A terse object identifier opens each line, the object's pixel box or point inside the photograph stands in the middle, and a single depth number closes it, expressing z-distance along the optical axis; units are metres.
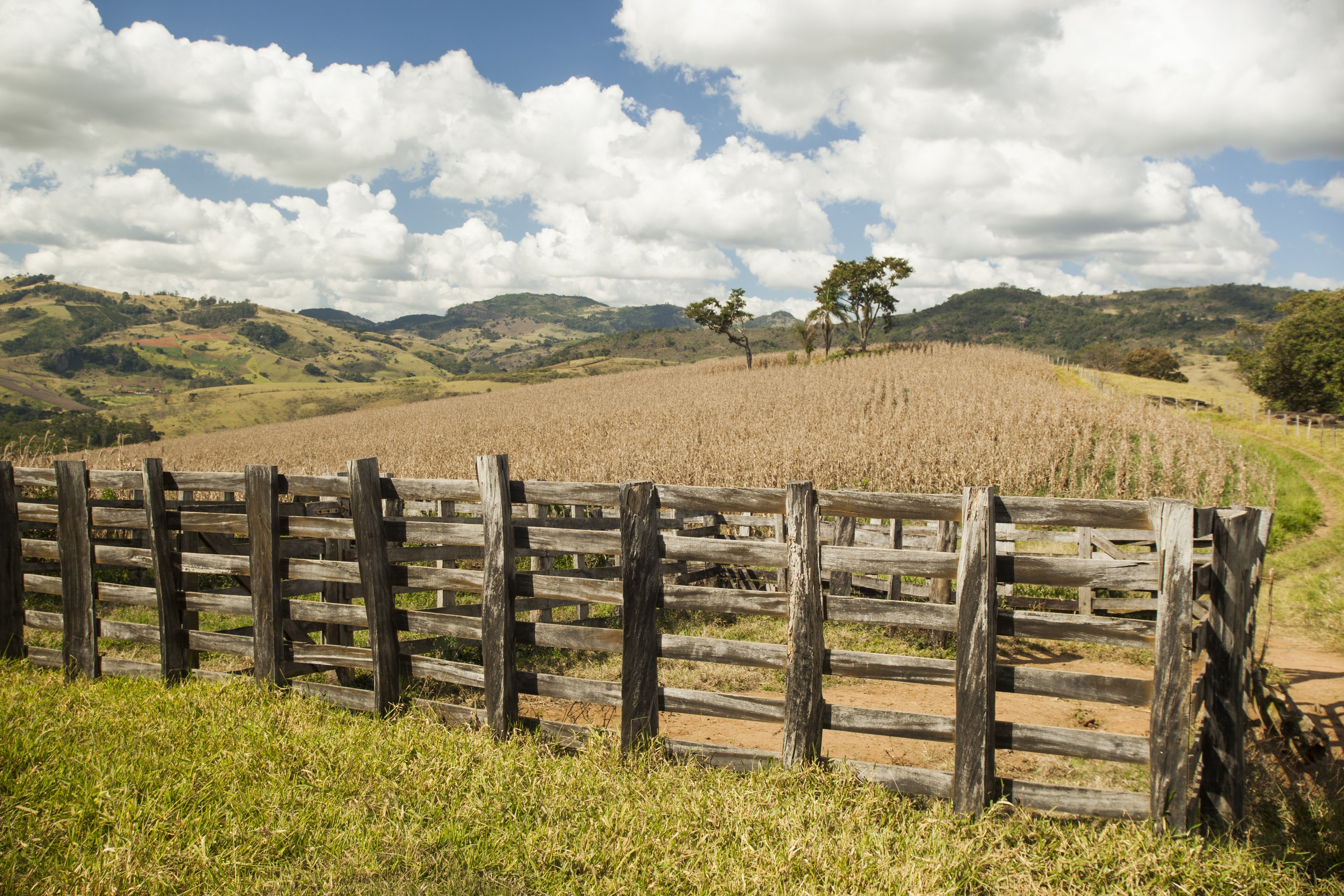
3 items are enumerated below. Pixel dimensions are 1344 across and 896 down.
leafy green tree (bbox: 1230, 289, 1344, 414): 46.81
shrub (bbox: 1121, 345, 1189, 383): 76.56
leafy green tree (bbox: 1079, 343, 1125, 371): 90.00
